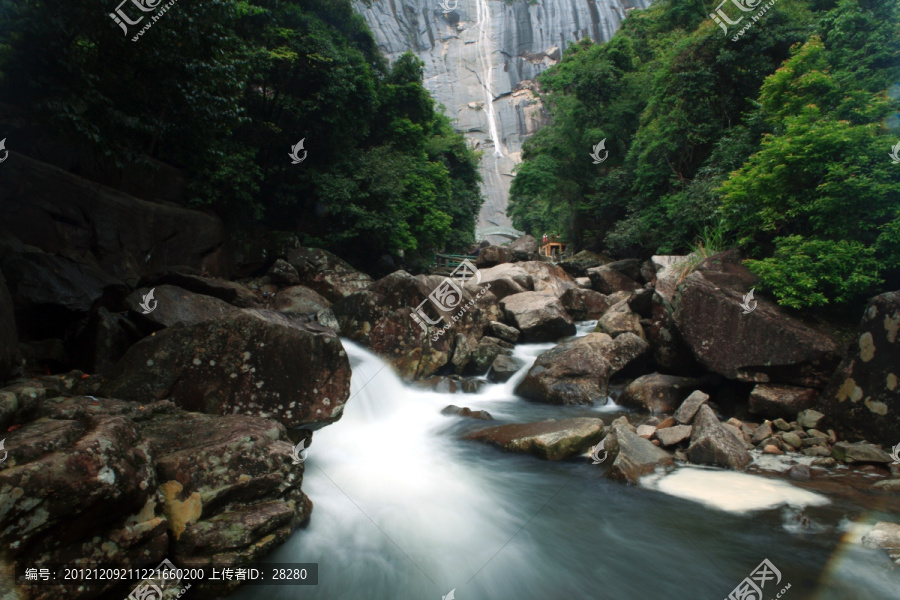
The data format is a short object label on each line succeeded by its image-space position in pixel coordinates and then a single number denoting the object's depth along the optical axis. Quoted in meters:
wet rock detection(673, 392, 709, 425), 6.99
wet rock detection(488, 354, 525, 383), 10.51
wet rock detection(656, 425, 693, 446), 6.45
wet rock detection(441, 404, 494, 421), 8.34
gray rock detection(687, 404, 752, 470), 5.95
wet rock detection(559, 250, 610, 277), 20.94
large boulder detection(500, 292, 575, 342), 12.66
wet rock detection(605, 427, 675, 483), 5.84
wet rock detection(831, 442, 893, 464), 5.63
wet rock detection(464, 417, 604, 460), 6.44
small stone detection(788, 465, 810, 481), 5.52
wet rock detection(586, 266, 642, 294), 16.84
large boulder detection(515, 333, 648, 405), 9.20
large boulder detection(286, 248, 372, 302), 14.62
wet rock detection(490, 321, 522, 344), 12.53
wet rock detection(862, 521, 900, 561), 4.02
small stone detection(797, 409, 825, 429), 6.54
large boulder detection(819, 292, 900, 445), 5.96
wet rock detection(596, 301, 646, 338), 11.07
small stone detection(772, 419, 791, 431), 6.70
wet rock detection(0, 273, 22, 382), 4.69
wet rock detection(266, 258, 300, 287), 14.22
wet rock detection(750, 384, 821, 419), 6.99
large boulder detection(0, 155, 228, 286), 8.26
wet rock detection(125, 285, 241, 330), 6.71
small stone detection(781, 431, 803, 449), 6.29
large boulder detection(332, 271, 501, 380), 9.94
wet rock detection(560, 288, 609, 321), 15.13
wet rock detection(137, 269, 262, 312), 8.67
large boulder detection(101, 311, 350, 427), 5.02
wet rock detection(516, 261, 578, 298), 16.25
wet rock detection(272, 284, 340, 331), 10.90
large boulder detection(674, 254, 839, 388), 7.14
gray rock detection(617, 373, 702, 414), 8.32
